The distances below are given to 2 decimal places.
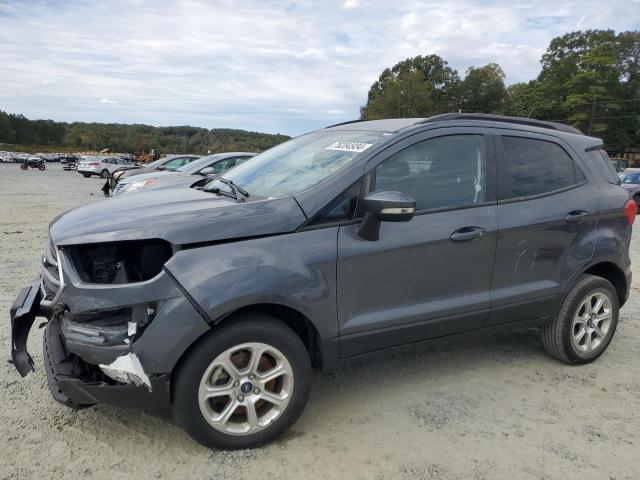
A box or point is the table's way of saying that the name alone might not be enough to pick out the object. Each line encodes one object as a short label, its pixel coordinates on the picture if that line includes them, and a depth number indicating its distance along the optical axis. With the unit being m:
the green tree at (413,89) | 67.75
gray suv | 2.59
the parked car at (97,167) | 35.53
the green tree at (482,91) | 77.12
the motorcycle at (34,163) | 45.93
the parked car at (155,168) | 13.08
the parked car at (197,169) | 9.94
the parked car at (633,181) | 16.56
